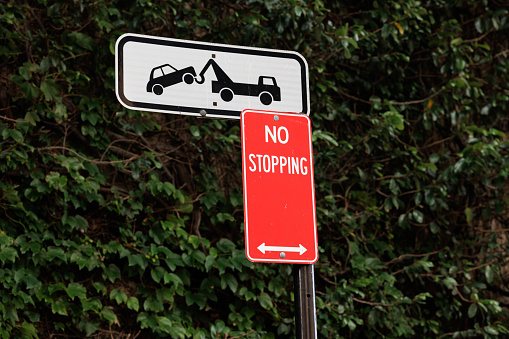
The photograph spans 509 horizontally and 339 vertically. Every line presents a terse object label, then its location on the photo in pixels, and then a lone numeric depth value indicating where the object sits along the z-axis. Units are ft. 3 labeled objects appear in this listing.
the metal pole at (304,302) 16.98
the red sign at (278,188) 17.25
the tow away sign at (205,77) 17.93
